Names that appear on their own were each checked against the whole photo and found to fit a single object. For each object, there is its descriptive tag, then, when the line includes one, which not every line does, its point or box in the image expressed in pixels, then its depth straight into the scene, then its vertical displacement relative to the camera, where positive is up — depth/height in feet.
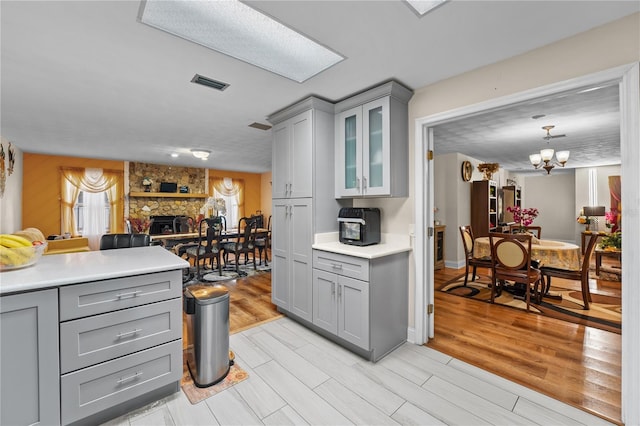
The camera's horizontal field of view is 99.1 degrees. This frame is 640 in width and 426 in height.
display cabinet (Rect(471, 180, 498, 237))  19.36 +0.34
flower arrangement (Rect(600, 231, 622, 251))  15.67 -1.81
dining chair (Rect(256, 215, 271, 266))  18.83 -2.03
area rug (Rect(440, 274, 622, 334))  10.02 -3.96
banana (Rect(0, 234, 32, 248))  5.07 -0.52
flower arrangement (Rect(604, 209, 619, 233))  19.93 -0.90
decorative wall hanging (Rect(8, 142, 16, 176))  15.83 +3.31
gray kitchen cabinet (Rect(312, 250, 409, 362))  7.38 -2.57
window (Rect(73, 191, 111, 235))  21.48 +0.39
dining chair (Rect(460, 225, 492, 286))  13.30 -2.18
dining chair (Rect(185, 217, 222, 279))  15.48 -2.05
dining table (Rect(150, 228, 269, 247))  19.20 -1.78
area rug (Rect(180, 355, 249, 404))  6.12 -4.09
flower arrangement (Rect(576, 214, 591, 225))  23.07 -0.75
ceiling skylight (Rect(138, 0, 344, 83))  5.00 +3.81
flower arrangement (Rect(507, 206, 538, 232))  13.03 -0.17
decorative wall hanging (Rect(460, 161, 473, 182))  18.81 +2.89
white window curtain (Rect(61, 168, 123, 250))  20.79 +1.46
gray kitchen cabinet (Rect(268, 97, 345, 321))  9.24 +0.66
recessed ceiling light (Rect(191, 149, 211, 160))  17.33 +3.89
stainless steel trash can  6.44 -2.93
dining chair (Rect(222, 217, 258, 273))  17.13 -2.05
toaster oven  8.74 -0.44
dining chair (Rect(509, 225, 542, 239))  13.39 -0.83
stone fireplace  23.68 +1.88
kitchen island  4.43 -2.28
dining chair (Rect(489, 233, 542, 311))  11.12 -2.06
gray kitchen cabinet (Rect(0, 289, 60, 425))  4.32 -2.39
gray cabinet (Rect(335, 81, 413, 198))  8.13 +2.23
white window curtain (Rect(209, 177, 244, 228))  28.30 +1.97
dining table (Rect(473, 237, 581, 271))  11.27 -1.85
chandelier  14.70 +3.16
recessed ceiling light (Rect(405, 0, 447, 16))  4.87 +3.77
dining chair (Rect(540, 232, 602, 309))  10.45 -2.56
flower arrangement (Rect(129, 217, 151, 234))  22.61 -0.90
